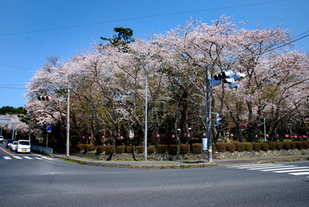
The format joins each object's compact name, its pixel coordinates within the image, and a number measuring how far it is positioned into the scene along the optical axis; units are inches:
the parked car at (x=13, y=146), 1336.9
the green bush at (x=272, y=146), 931.3
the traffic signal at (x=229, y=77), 462.6
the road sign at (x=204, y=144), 657.5
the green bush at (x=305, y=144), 1040.2
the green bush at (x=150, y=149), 823.7
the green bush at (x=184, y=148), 790.5
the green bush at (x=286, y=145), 970.1
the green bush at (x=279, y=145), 951.6
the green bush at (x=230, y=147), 828.6
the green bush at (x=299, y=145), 1011.3
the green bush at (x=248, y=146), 871.1
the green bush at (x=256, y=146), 890.1
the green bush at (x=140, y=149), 853.8
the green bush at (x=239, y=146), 851.4
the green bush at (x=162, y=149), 814.5
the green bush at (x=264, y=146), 908.6
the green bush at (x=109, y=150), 853.8
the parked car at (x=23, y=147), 1178.6
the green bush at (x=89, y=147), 975.3
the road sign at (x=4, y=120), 1883.6
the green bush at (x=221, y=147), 807.7
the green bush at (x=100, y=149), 883.4
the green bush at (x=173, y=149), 797.9
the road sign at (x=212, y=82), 586.8
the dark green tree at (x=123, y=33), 1605.6
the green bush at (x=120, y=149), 839.1
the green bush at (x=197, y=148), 800.9
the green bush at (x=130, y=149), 843.4
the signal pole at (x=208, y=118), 649.6
